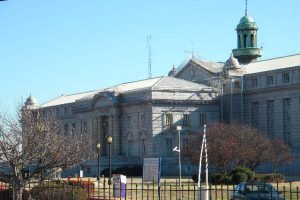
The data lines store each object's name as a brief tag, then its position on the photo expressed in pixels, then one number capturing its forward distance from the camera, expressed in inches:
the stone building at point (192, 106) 4025.6
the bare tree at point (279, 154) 3292.3
